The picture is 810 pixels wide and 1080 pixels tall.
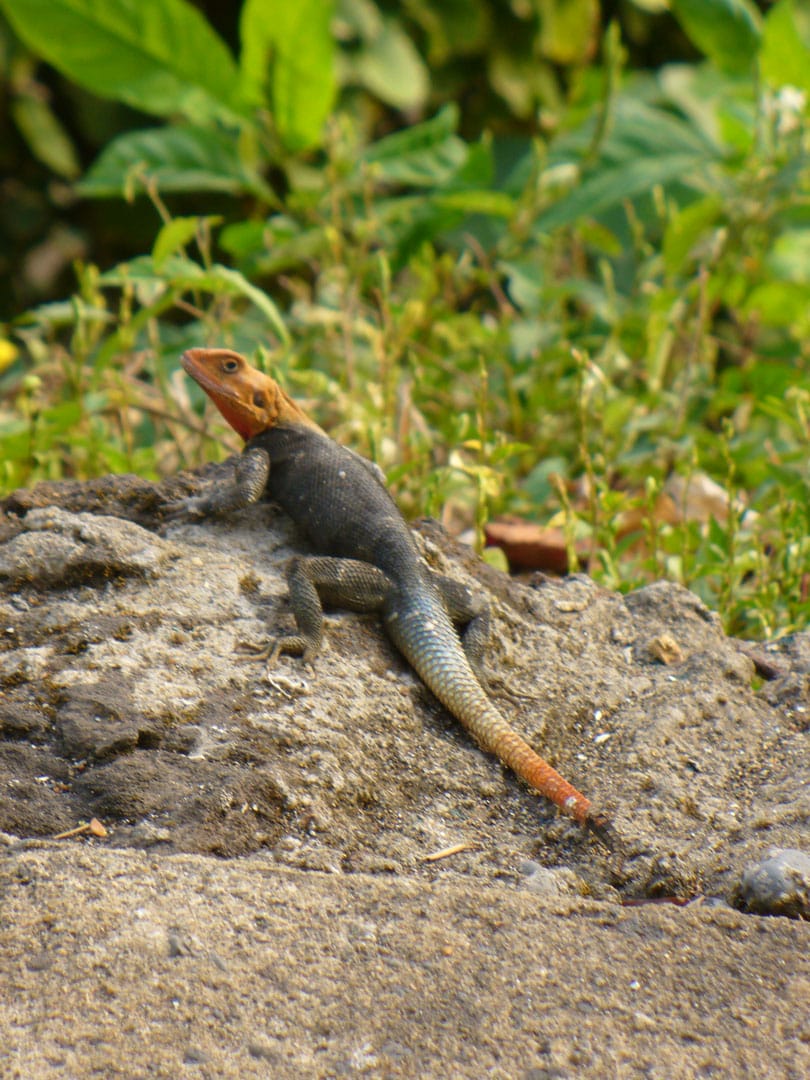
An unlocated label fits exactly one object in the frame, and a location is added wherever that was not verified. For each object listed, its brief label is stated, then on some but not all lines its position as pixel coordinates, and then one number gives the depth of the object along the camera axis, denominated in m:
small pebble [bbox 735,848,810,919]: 3.93
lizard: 4.81
